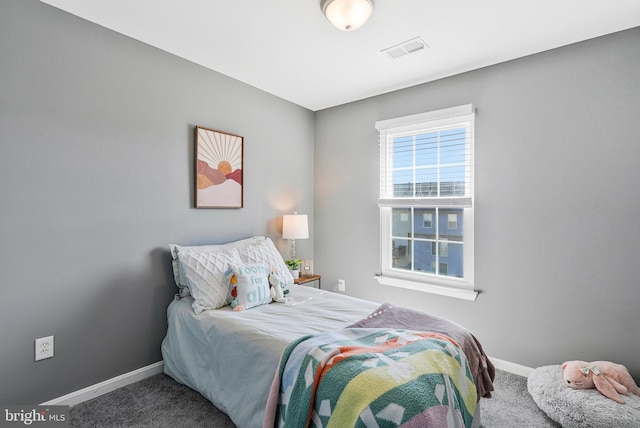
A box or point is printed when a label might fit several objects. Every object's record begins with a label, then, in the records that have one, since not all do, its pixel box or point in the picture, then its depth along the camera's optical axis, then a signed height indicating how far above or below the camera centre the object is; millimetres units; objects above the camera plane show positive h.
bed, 1610 -739
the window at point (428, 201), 2793 +110
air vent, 2295 +1266
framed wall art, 2680 +402
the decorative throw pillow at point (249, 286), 2213 -536
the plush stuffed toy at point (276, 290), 2375 -596
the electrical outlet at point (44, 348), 1896 -832
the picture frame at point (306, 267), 3408 -607
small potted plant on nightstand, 3217 -554
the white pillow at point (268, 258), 2594 -388
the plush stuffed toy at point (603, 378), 1890 -1042
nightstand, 3177 -699
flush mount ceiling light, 1791 +1193
